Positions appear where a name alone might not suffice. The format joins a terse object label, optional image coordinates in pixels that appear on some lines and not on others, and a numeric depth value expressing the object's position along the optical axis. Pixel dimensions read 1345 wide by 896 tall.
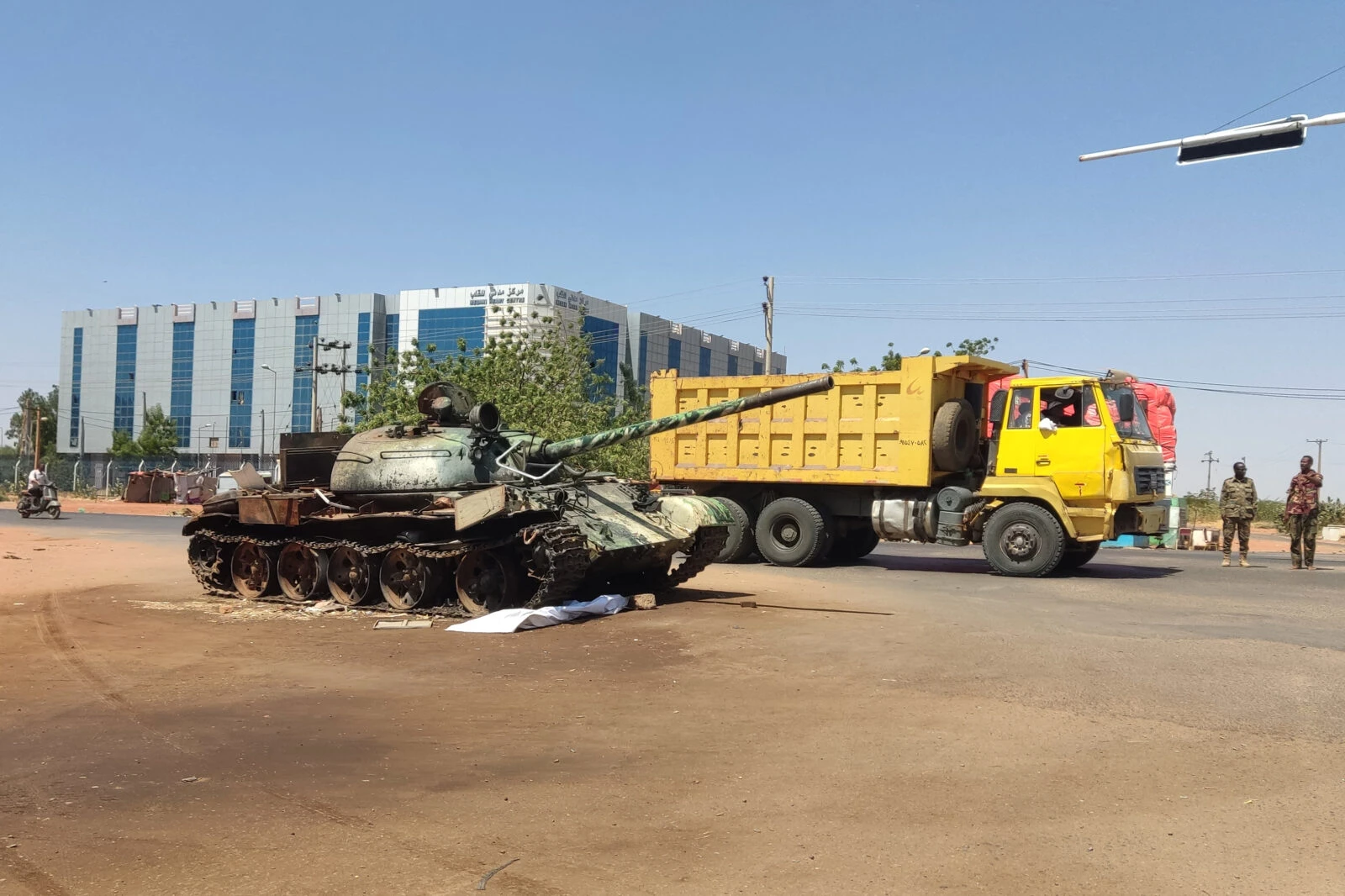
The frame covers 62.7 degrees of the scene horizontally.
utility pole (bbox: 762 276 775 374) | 35.28
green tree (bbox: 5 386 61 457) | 93.81
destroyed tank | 11.46
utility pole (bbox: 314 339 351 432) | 44.76
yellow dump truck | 15.36
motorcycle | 33.34
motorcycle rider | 33.56
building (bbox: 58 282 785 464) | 77.00
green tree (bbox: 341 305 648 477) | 31.06
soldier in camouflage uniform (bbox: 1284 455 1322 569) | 17.78
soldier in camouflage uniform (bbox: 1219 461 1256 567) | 18.14
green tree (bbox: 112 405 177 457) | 73.00
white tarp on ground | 10.61
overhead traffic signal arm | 13.68
